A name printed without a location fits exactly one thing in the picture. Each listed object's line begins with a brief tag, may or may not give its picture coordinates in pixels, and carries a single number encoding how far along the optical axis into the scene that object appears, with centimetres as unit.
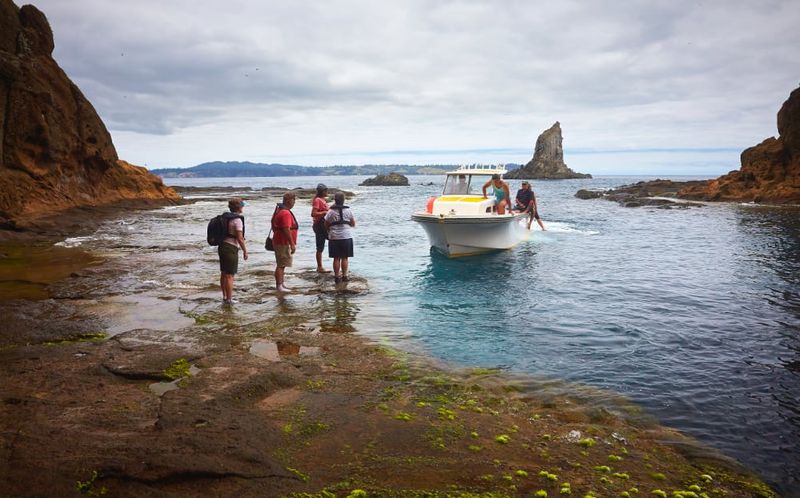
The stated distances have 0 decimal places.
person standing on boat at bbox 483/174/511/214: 1867
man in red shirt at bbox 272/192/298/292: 1130
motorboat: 1745
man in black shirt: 2298
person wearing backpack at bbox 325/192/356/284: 1230
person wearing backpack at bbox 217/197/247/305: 1006
